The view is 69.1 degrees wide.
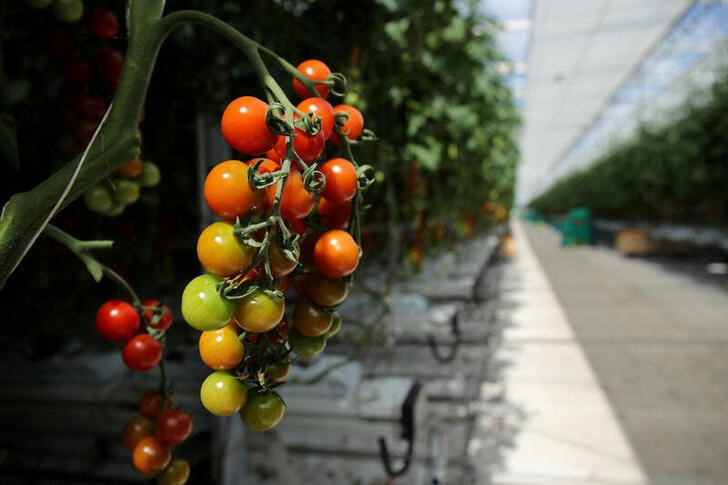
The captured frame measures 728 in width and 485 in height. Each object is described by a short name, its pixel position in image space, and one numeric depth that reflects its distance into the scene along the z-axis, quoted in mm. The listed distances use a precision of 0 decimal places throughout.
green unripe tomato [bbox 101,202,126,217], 572
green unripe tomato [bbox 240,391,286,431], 334
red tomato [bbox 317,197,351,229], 367
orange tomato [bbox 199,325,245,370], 315
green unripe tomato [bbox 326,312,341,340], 403
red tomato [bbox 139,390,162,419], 497
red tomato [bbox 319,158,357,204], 326
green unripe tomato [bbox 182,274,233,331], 300
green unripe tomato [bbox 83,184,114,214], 552
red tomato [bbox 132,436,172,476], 452
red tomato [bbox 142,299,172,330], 503
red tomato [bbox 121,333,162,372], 480
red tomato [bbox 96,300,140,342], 489
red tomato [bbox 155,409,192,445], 466
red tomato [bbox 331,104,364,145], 374
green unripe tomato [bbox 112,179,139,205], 562
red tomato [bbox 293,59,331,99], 372
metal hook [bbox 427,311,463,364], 2250
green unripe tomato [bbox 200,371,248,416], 317
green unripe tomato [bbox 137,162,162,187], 588
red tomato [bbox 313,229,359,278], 341
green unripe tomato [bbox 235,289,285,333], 295
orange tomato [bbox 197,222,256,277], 290
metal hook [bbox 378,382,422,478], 1220
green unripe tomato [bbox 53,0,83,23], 576
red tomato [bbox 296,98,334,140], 313
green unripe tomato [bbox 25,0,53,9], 544
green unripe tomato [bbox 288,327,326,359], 379
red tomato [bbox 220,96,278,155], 289
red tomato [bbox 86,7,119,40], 632
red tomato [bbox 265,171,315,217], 295
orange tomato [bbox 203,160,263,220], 285
